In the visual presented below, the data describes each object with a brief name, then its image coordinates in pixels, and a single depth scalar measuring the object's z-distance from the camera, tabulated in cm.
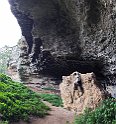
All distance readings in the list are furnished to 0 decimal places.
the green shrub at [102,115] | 414
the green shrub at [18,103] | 517
